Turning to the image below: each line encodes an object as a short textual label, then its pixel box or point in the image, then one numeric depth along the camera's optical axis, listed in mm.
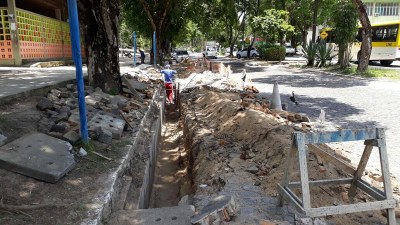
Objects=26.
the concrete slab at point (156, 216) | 3276
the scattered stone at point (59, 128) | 4477
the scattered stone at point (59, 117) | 4939
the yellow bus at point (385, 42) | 21297
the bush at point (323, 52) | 20500
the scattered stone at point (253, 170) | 4614
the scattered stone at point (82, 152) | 4144
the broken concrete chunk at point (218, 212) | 3084
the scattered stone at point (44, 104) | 5320
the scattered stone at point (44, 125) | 4504
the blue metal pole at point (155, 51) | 20456
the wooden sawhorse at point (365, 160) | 2971
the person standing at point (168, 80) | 11344
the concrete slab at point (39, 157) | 3398
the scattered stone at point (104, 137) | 4762
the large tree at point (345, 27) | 17797
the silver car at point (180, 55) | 37569
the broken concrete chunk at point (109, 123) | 5152
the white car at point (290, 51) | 44194
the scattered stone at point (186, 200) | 4263
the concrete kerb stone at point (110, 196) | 2901
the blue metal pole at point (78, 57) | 3956
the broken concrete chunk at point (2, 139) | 3766
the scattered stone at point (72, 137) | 4281
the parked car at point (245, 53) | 39791
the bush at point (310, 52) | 21130
